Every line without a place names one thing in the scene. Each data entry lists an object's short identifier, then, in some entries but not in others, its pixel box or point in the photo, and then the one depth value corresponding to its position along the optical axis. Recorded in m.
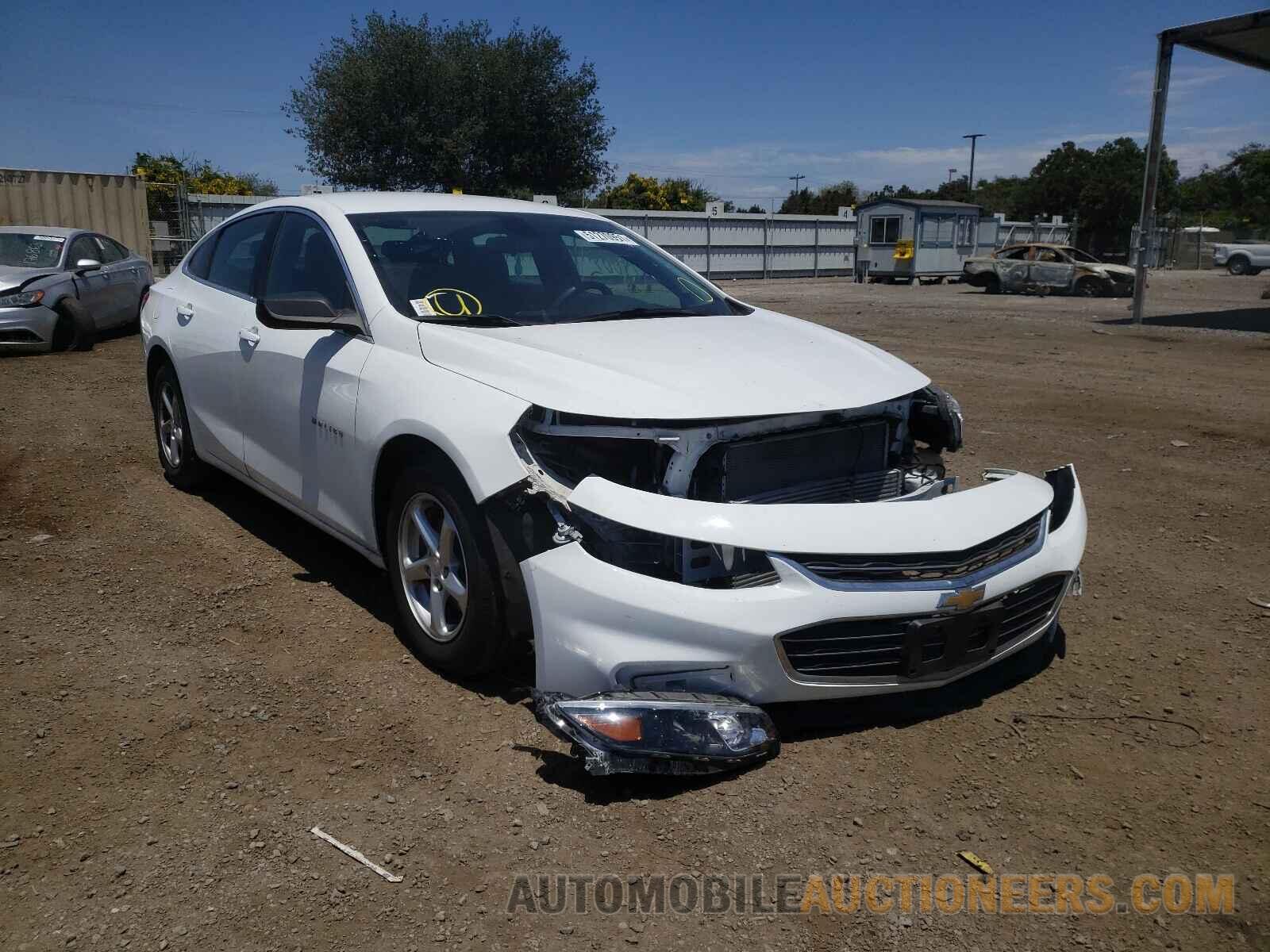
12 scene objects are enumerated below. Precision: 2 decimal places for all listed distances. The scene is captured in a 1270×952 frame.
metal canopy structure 16.17
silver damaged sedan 11.96
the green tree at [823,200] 71.56
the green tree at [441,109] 33.22
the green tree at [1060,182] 55.47
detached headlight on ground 2.72
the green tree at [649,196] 56.84
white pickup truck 41.66
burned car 24.86
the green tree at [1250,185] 60.19
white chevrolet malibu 2.81
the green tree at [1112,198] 52.88
